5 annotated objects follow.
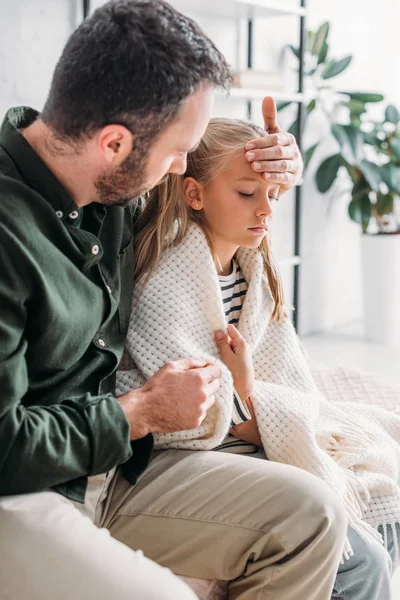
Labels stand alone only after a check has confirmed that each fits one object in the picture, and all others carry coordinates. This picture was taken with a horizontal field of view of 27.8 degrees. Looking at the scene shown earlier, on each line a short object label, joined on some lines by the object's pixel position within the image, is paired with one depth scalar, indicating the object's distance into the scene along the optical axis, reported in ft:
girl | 4.88
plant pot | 13.42
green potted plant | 13.25
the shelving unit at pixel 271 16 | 11.10
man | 3.73
